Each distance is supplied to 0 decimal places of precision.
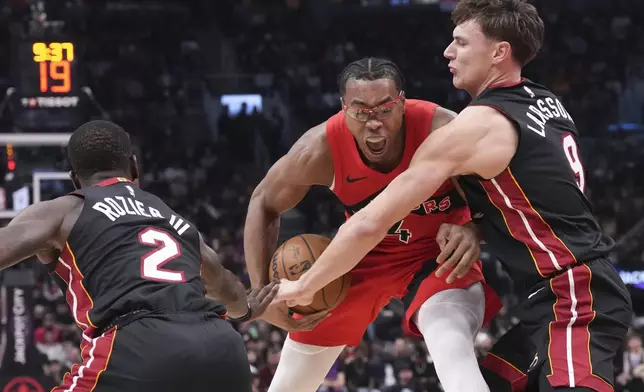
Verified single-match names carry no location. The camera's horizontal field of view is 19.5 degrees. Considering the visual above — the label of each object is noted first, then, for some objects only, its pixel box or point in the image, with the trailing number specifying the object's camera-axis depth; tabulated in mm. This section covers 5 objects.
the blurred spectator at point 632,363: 19288
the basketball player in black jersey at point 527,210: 6776
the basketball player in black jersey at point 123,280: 6314
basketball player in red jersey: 7923
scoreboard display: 15973
